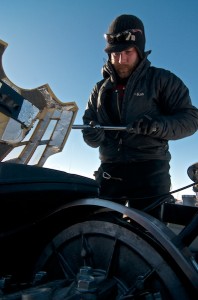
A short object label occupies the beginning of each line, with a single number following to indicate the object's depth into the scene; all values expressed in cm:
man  275
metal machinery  100
